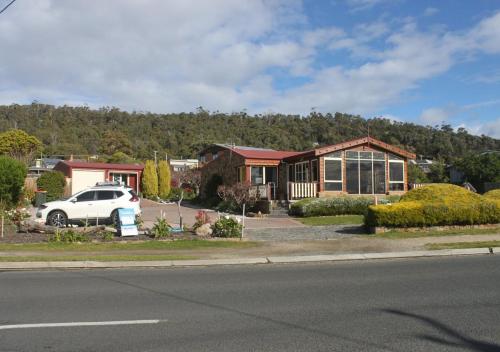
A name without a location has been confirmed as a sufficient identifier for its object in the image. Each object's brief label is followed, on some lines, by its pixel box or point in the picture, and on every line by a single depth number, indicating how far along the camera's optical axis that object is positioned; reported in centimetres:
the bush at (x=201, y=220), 1767
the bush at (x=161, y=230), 1667
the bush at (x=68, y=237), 1591
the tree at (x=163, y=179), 4291
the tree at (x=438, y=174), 5884
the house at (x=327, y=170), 2884
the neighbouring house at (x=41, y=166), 5123
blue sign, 1686
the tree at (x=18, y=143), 6103
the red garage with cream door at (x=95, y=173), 4018
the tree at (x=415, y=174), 4871
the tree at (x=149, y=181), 4194
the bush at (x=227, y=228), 1697
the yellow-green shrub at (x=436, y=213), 1823
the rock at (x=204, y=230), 1728
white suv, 2008
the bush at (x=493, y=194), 2177
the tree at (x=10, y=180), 2594
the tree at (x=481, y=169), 4938
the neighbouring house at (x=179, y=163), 6573
